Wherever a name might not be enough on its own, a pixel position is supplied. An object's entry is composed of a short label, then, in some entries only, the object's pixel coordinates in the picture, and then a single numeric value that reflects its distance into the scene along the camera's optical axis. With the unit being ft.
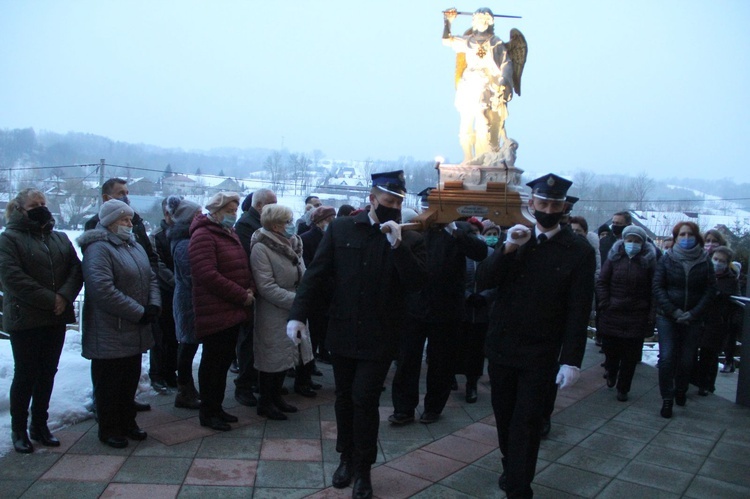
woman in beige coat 16.49
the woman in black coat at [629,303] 20.79
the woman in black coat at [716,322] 21.67
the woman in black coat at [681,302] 19.61
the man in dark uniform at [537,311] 11.16
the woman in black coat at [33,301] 13.12
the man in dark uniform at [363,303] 12.00
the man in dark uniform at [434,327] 17.07
